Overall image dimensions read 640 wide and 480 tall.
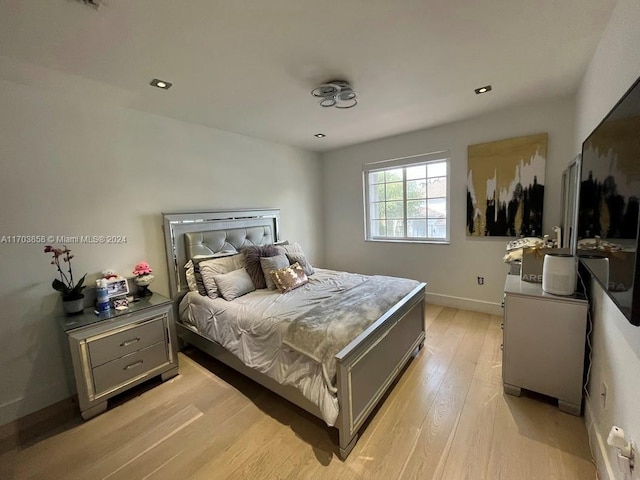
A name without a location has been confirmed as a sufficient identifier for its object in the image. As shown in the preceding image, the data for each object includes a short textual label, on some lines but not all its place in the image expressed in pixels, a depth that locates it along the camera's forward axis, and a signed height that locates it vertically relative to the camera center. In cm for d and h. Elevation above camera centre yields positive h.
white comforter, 165 -86
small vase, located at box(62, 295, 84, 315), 207 -61
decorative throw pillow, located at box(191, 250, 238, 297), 270 -47
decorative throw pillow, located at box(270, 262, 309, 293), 268 -61
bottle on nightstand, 219 -59
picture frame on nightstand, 230 -54
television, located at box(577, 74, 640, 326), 89 +1
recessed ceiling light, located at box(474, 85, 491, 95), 238 +110
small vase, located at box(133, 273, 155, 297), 251 -55
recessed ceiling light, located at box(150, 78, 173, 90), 203 +108
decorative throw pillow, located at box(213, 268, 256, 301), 253 -62
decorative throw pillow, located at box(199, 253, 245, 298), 262 -48
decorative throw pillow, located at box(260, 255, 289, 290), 279 -50
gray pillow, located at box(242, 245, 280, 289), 283 -42
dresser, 176 -93
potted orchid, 207 -45
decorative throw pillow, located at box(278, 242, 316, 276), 322 -47
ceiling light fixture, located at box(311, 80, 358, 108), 213 +102
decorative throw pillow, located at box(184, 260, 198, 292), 279 -57
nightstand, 192 -96
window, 370 +23
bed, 160 -84
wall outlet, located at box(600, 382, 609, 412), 140 -100
